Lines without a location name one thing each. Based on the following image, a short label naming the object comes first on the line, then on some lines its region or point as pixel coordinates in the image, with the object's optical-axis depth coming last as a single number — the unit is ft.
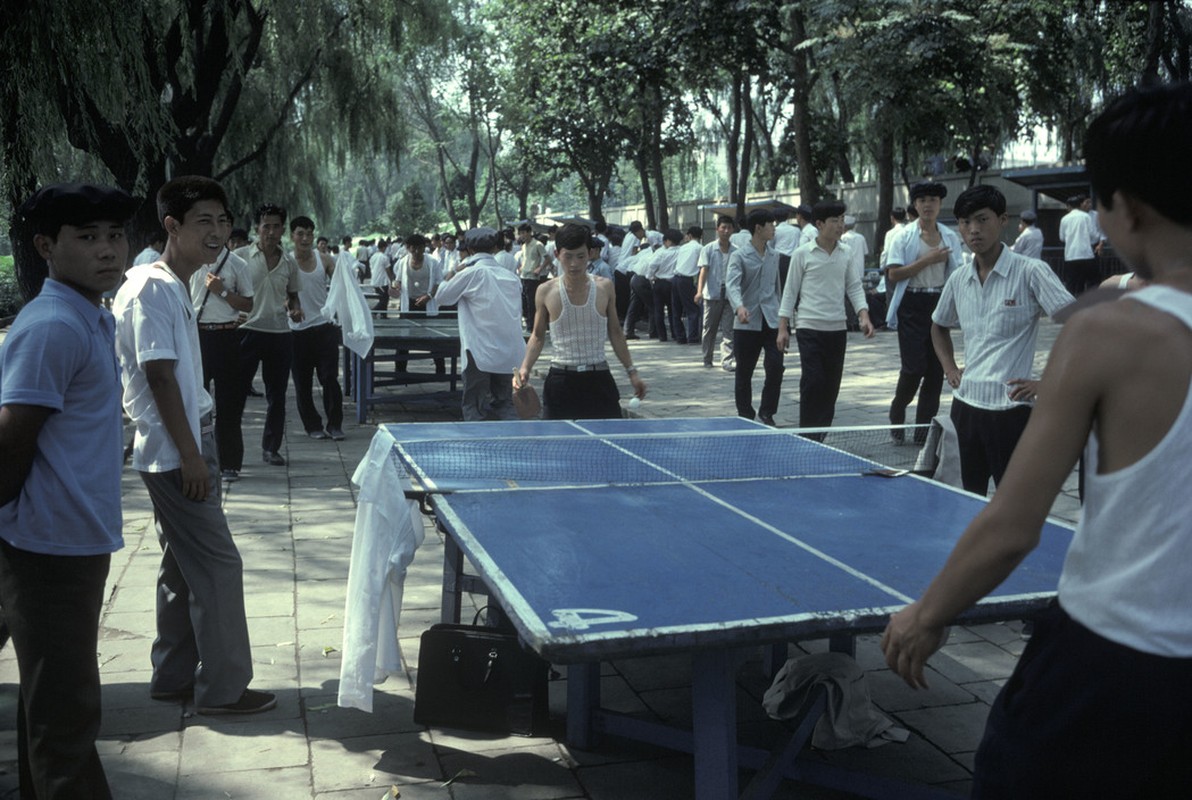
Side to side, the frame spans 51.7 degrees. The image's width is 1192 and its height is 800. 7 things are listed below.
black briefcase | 14.17
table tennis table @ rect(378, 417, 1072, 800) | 9.67
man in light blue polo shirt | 10.55
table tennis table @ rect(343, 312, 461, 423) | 38.19
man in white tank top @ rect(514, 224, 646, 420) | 23.76
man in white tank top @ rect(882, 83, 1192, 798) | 6.06
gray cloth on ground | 13.69
